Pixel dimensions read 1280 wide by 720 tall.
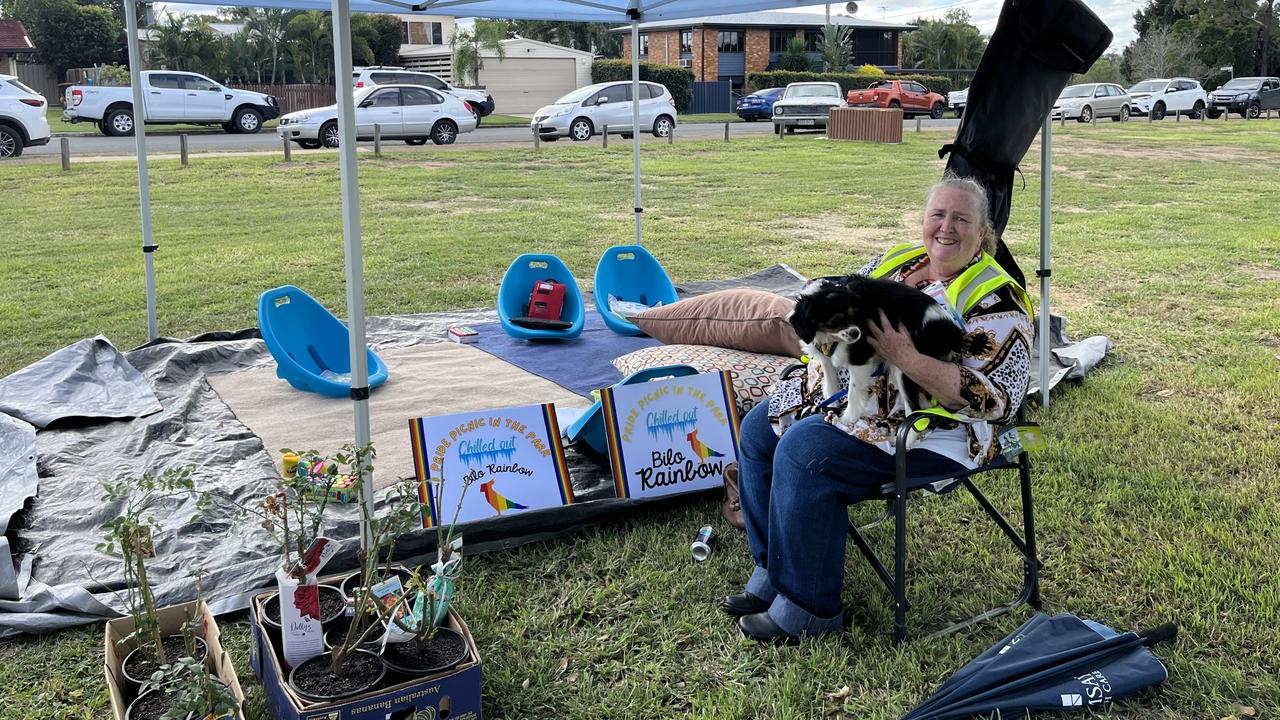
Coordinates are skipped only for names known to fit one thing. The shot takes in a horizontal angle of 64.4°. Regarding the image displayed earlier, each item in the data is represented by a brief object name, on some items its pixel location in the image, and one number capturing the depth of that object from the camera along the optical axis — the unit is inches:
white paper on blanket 231.9
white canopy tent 111.3
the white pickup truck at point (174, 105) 797.2
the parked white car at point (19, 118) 594.5
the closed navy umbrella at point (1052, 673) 93.5
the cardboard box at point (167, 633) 87.0
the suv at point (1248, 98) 1214.9
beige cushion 174.9
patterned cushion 155.9
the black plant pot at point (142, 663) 91.3
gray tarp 117.6
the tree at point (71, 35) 1563.7
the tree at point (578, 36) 1968.5
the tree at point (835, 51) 1701.5
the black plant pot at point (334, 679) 85.9
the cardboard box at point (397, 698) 84.0
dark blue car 1115.9
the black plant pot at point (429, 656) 88.9
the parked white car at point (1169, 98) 1199.6
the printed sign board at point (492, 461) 124.3
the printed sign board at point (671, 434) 135.4
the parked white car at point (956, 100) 1230.9
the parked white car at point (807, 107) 912.9
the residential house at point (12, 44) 1528.1
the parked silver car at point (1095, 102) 1117.7
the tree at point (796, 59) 1717.5
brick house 1707.7
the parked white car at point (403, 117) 698.8
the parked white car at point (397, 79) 778.8
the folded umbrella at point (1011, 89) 143.7
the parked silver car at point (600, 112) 785.6
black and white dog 94.4
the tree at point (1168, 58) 1662.2
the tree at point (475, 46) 1465.3
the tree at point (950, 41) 1897.1
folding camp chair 100.6
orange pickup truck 1133.1
